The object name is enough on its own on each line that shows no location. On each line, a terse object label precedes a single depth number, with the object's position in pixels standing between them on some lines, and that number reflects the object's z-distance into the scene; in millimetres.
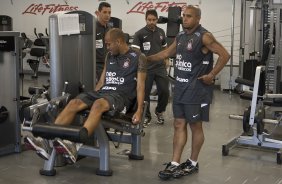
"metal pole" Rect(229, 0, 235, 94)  9383
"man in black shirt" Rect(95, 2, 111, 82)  5617
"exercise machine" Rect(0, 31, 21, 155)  4738
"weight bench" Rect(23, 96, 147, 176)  3570
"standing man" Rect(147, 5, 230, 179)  3969
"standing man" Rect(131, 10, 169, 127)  6402
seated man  3994
